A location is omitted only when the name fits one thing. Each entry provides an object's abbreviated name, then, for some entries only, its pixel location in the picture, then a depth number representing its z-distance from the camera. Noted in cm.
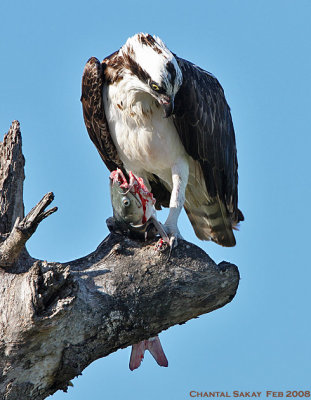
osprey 1447
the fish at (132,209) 1290
